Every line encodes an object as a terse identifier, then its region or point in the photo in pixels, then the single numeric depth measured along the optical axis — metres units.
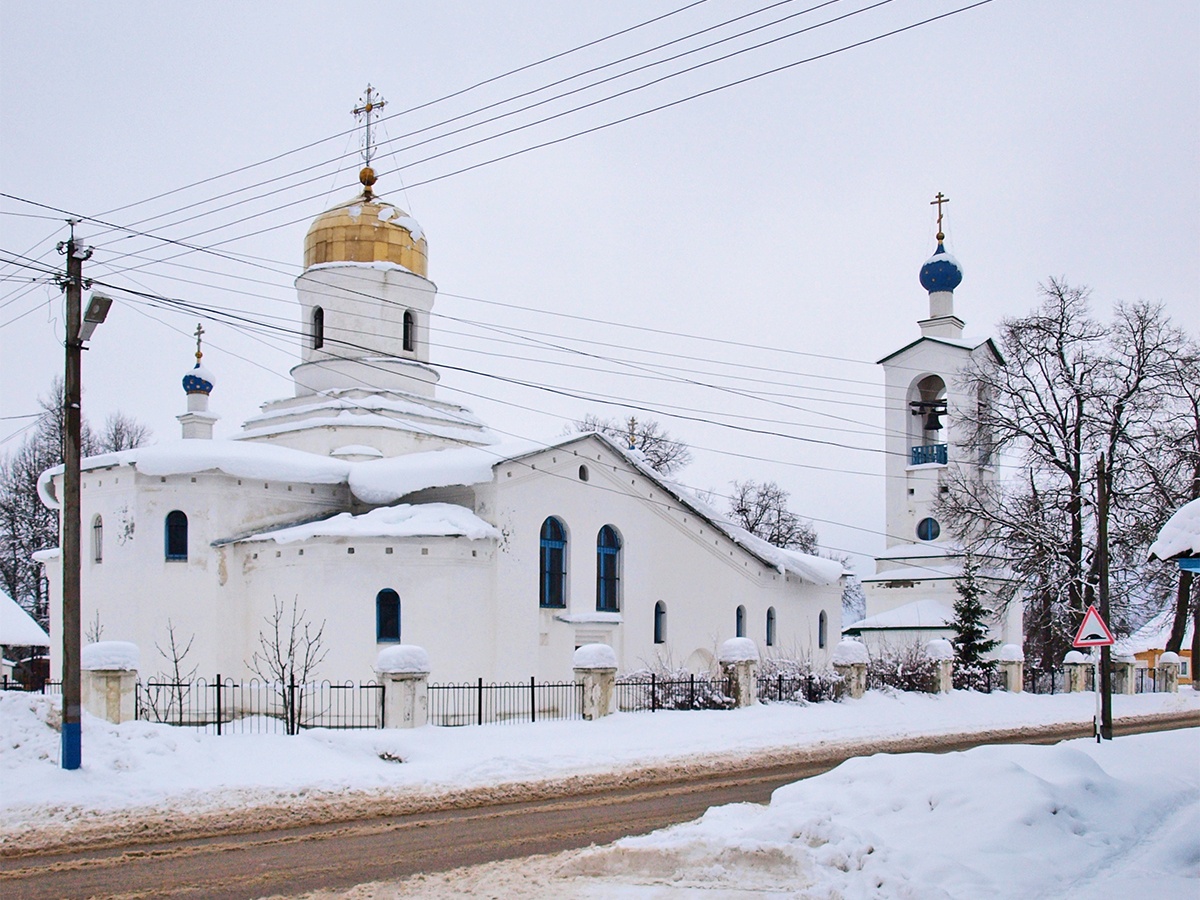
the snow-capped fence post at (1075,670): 32.28
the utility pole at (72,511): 13.07
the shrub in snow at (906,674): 27.42
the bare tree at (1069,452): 30.45
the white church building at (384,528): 23.98
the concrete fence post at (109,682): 15.35
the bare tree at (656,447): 48.62
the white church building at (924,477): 38.19
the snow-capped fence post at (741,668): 22.45
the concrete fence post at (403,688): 17.25
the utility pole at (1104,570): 19.78
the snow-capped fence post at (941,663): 27.45
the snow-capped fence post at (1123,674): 33.91
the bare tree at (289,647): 23.44
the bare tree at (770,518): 50.84
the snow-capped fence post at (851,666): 25.02
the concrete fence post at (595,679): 19.86
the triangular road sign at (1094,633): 17.92
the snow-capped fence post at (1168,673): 34.97
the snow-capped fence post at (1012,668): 30.56
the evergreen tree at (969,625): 32.25
